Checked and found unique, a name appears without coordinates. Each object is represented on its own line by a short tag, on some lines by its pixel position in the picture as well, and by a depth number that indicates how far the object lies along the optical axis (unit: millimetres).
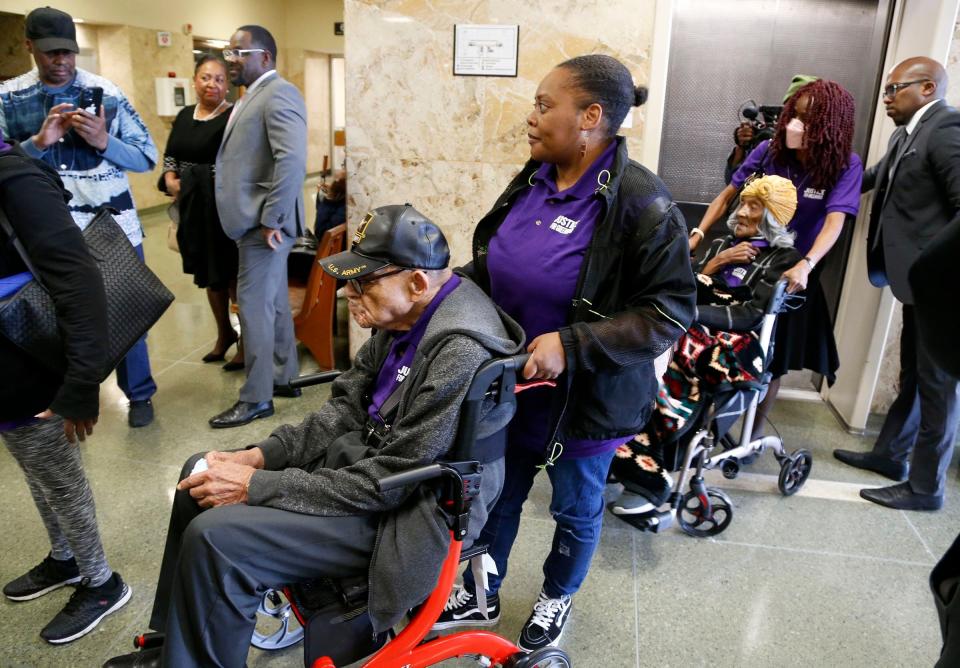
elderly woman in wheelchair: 2711
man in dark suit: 2865
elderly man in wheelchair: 1487
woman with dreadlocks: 3045
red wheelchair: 1507
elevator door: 3812
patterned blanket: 2723
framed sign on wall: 3564
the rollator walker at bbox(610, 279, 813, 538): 2725
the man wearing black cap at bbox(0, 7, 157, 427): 2883
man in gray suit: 3283
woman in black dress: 3736
